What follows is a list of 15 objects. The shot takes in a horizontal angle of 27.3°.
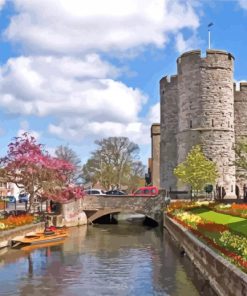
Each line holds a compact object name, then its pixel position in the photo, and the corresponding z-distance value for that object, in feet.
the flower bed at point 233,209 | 93.45
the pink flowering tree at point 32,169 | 117.37
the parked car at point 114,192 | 185.37
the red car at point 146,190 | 177.90
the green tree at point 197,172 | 150.71
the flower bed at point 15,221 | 95.89
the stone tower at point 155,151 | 256.52
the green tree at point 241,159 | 116.73
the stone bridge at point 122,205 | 153.58
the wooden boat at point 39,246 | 90.02
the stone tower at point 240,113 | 179.42
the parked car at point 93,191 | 188.26
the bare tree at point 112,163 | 253.49
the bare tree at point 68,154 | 274.65
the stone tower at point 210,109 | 165.27
